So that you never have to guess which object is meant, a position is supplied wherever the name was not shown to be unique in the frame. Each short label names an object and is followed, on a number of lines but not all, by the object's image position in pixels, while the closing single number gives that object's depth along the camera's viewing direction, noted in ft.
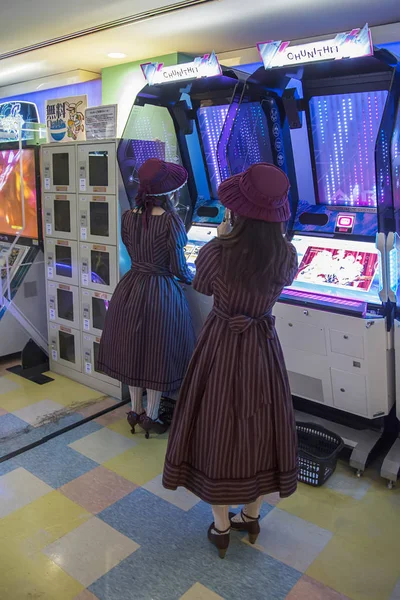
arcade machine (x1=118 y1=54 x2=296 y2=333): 10.67
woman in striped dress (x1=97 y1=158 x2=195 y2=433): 10.53
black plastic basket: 9.47
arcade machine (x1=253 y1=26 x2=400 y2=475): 8.91
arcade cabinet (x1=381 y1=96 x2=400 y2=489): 8.66
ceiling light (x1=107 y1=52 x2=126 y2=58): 16.39
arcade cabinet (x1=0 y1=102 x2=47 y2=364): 14.80
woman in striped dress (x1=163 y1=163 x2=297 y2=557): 6.86
